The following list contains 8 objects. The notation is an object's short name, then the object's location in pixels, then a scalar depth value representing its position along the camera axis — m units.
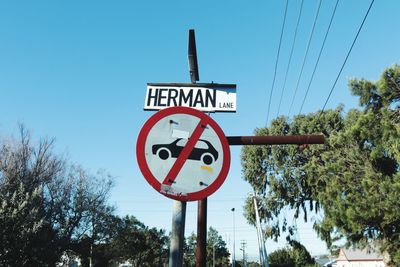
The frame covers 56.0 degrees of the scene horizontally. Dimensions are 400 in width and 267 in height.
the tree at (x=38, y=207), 17.70
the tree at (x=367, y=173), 16.08
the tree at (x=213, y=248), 90.65
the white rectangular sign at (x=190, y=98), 3.58
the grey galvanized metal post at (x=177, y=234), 2.50
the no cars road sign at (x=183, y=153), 2.46
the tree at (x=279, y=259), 71.84
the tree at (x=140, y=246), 57.72
